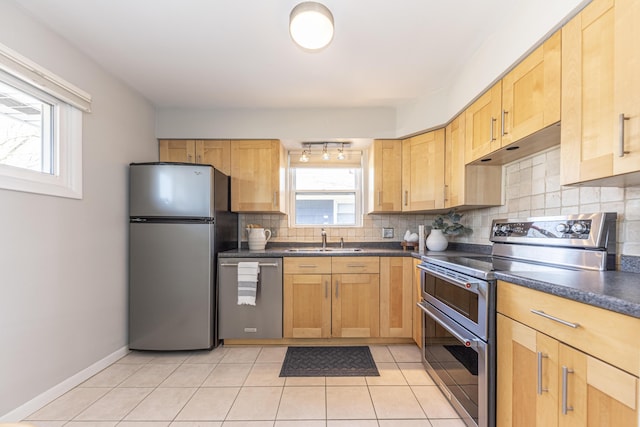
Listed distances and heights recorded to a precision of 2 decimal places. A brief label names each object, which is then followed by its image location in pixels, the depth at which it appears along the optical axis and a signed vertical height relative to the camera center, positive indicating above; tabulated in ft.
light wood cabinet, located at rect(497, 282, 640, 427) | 2.82 -1.78
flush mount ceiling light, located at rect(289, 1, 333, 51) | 5.11 +3.31
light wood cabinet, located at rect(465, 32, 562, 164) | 4.86 +2.01
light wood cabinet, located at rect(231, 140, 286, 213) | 10.32 +1.23
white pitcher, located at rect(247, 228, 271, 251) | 10.32 -0.94
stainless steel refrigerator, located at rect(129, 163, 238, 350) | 8.53 -1.35
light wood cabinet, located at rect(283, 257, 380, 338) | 9.16 -2.65
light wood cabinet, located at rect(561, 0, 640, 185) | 3.58 +1.61
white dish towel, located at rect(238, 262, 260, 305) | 8.88 -2.17
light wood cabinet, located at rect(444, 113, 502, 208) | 7.89 +0.82
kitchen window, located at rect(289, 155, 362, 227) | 11.85 +0.71
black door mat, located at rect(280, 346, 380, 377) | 7.50 -4.11
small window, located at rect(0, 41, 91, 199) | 5.64 +1.73
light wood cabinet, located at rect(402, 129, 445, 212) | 9.12 +1.32
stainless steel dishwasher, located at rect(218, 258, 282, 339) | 9.06 -3.00
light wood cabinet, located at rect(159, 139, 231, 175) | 10.37 +2.08
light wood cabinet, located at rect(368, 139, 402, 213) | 10.21 +1.28
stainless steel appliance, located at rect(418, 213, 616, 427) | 4.73 -1.37
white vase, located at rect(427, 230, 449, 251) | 9.54 -0.92
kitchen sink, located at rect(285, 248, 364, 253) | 10.73 -1.38
